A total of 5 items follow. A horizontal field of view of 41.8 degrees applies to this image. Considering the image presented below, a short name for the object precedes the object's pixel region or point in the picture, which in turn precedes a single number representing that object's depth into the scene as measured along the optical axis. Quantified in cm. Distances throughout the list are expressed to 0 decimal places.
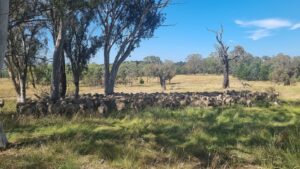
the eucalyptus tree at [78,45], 1998
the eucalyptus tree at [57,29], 1180
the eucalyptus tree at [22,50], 2098
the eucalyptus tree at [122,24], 2464
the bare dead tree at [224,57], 4468
